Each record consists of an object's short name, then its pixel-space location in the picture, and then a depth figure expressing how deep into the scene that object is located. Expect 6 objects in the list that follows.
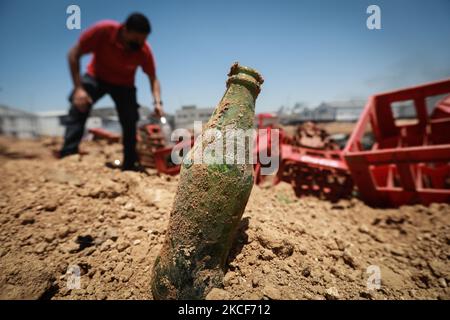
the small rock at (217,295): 0.23
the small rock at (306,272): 0.27
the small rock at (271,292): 0.24
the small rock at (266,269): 0.25
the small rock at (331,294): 0.25
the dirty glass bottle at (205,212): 0.23
